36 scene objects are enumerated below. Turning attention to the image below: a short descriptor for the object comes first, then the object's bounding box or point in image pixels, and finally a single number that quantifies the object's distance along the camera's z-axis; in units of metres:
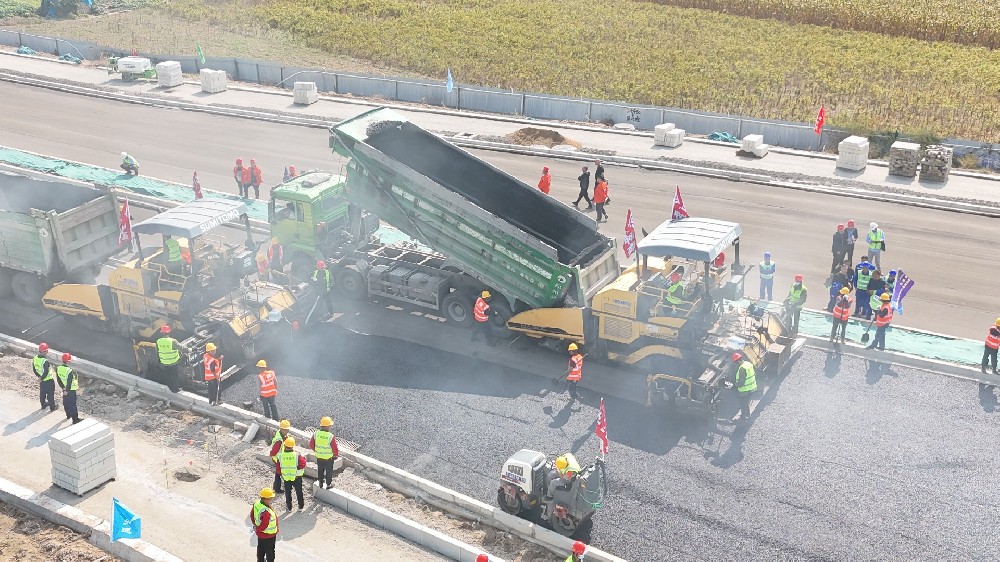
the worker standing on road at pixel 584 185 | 29.41
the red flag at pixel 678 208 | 24.17
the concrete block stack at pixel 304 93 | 40.78
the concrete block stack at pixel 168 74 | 43.09
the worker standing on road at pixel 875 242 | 23.69
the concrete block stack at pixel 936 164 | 30.80
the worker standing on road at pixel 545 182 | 28.04
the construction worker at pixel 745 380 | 17.45
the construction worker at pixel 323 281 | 22.39
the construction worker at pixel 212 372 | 18.47
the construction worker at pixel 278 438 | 15.95
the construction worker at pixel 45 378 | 18.38
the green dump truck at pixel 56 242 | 22.56
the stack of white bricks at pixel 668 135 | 35.09
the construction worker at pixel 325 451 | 15.92
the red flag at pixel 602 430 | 15.91
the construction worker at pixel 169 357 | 19.02
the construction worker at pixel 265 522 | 13.98
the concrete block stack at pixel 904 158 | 31.23
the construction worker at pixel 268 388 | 18.06
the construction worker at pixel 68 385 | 18.05
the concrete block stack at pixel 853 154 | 32.03
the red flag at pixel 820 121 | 34.19
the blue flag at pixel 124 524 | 14.53
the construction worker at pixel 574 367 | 18.69
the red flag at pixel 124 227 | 23.66
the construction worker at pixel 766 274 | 22.84
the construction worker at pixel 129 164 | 32.56
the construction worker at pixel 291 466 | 15.40
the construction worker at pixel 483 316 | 20.92
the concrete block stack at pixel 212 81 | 42.56
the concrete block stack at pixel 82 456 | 16.06
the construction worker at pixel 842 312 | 20.66
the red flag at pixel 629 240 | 23.30
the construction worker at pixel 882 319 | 20.16
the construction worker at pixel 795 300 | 20.47
